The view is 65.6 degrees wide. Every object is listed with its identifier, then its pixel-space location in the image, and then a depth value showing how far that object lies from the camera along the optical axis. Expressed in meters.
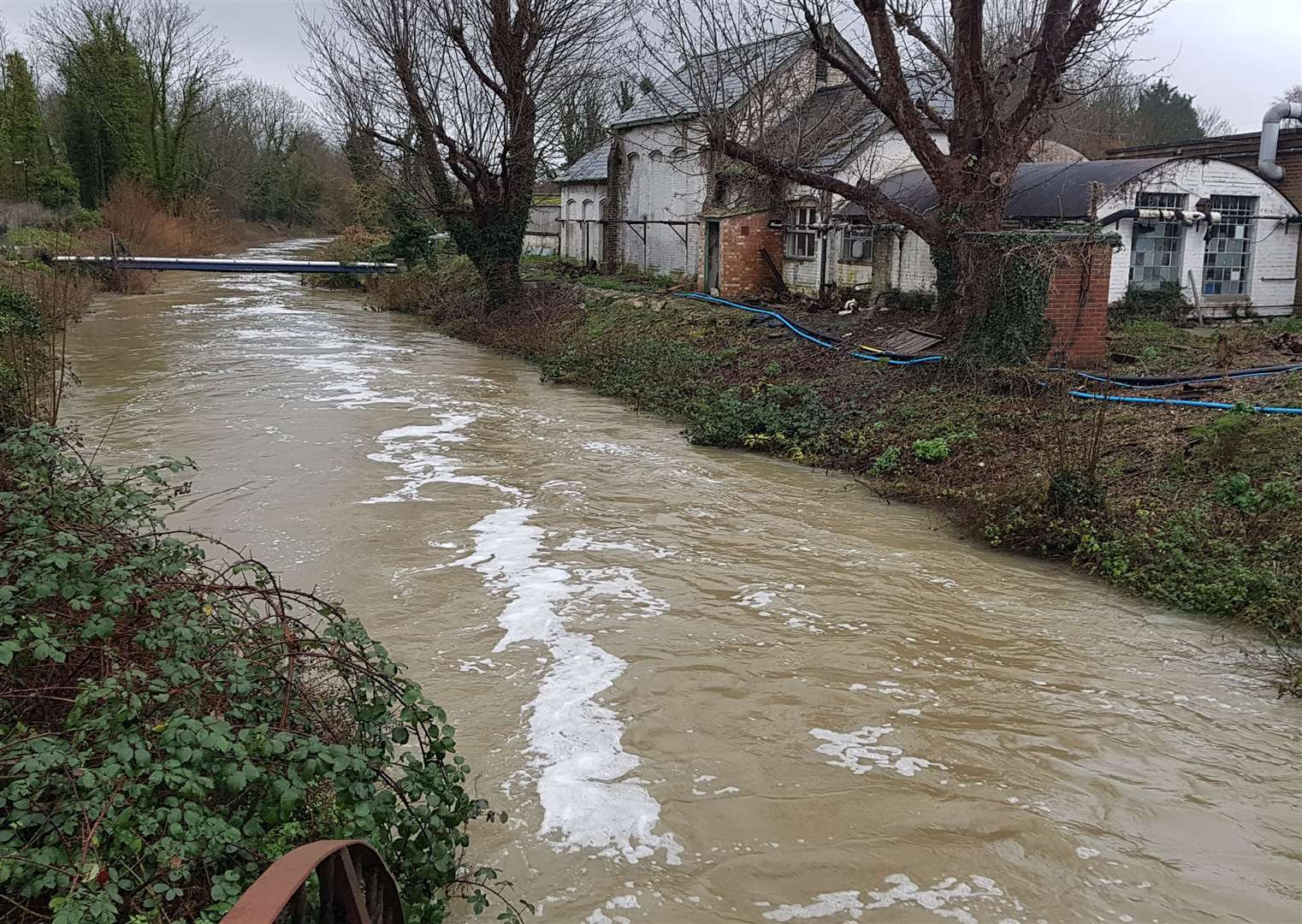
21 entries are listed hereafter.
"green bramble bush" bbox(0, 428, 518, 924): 3.18
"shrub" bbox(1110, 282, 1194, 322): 19.11
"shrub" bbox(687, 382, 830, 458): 13.73
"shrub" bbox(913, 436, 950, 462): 11.77
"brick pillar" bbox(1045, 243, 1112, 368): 13.43
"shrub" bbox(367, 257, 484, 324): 28.19
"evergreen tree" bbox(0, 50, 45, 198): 39.56
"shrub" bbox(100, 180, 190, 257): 39.72
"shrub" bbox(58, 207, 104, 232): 36.48
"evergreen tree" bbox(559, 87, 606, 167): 42.16
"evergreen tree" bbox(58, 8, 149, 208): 43.84
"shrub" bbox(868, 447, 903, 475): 12.04
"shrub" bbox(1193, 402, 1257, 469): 9.70
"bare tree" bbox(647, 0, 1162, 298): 13.33
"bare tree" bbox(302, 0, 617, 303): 23.62
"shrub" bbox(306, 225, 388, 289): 36.97
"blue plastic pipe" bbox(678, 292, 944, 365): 14.41
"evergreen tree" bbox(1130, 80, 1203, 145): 45.03
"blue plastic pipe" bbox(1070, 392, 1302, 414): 10.38
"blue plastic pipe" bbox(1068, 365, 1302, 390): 12.12
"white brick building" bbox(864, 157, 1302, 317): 18.83
